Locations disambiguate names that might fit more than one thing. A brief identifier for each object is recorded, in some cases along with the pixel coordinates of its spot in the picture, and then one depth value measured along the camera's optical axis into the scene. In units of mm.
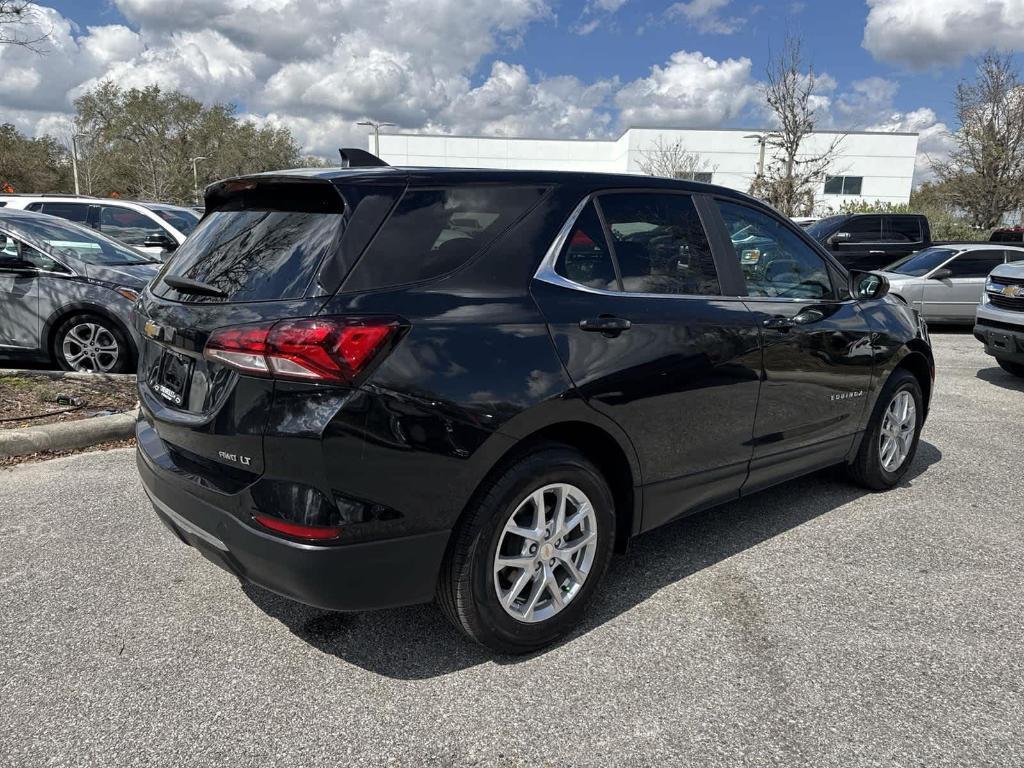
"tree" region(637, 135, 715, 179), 49656
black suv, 2332
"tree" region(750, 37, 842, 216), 30484
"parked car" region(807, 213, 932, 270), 15484
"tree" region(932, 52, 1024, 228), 28266
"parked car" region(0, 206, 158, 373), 6641
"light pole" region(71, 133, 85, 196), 45562
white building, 51906
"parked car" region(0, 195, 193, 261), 10883
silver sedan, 12633
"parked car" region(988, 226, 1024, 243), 23484
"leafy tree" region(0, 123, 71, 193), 39594
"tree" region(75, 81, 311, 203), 49500
